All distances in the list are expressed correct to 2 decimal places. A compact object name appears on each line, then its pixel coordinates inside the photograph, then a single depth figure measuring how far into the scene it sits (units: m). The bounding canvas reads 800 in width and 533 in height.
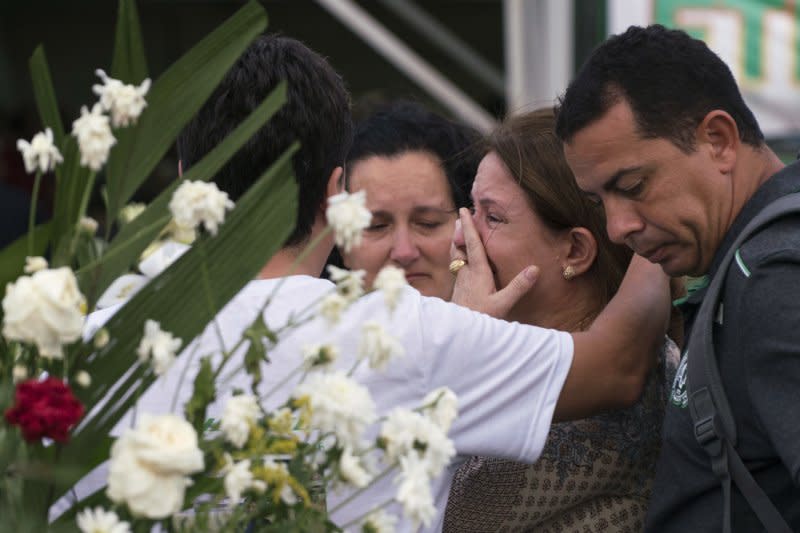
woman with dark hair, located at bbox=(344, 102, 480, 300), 4.19
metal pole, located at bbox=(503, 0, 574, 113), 7.62
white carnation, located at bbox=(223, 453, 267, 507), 2.49
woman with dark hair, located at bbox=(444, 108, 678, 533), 3.15
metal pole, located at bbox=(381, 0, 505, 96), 9.23
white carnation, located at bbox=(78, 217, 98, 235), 2.57
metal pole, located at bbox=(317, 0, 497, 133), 7.74
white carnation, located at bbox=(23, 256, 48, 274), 2.50
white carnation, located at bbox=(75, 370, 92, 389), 2.52
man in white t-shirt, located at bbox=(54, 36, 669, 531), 2.87
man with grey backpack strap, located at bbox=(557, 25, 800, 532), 2.89
